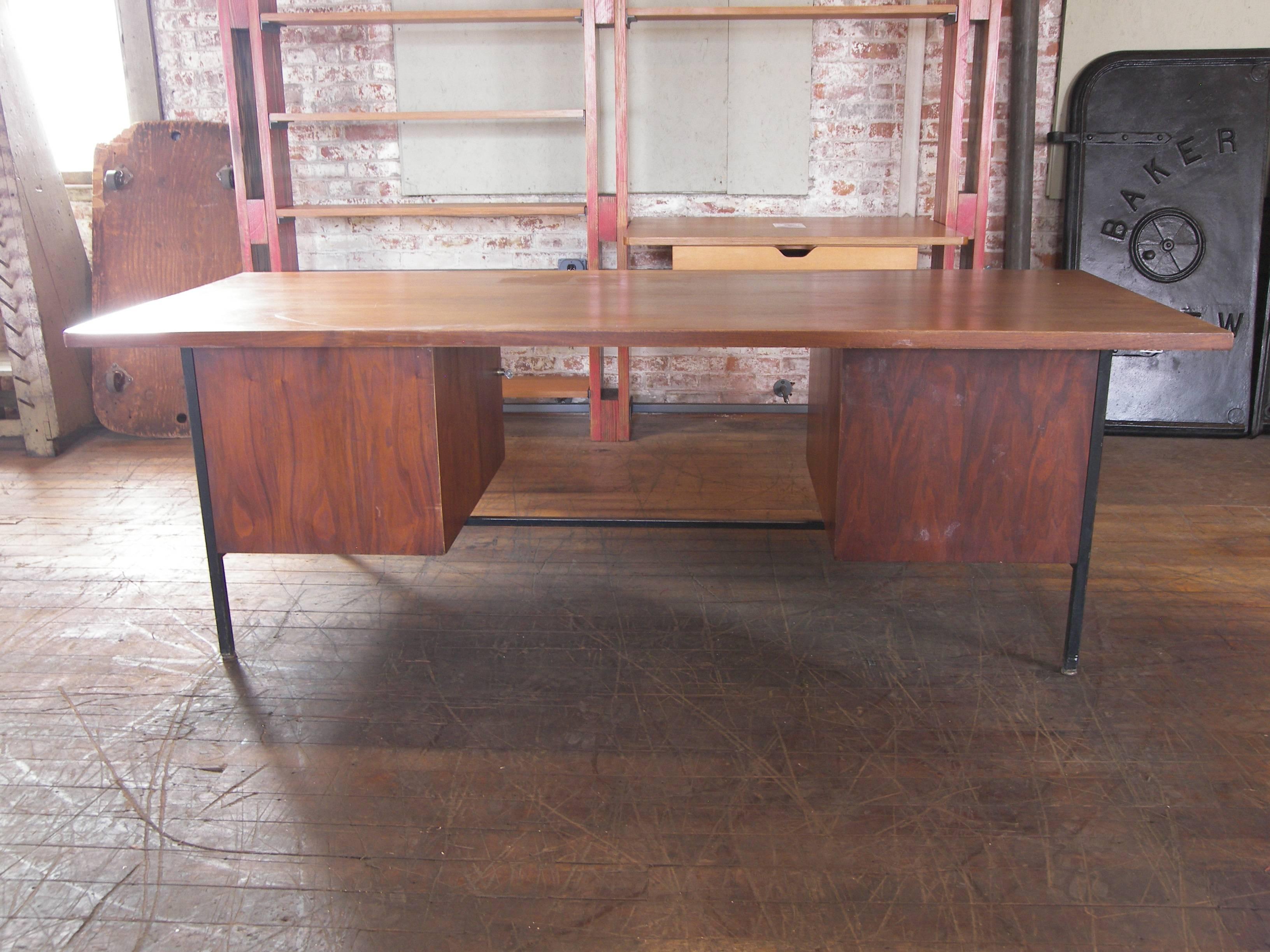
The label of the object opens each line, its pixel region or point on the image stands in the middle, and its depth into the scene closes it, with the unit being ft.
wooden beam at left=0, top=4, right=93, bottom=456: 12.57
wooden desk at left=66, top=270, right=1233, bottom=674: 6.49
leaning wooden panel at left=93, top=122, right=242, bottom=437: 13.75
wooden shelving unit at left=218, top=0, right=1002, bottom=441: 11.91
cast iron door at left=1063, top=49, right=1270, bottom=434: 13.10
